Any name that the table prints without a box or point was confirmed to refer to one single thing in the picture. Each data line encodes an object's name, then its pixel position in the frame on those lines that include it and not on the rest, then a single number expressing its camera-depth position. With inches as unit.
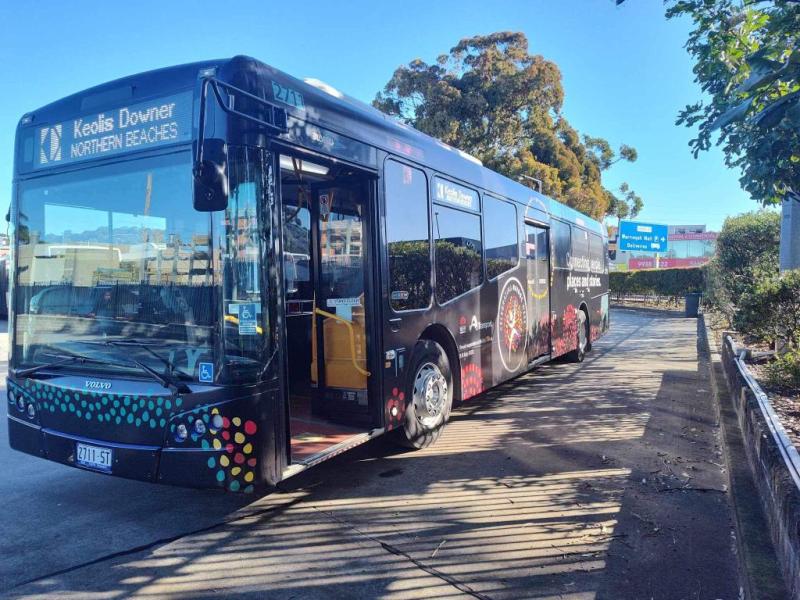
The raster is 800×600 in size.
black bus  152.4
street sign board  1213.7
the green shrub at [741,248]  585.3
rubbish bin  995.3
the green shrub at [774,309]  330.0
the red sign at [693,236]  2513.4
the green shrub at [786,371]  269.9
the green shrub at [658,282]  1096.8
